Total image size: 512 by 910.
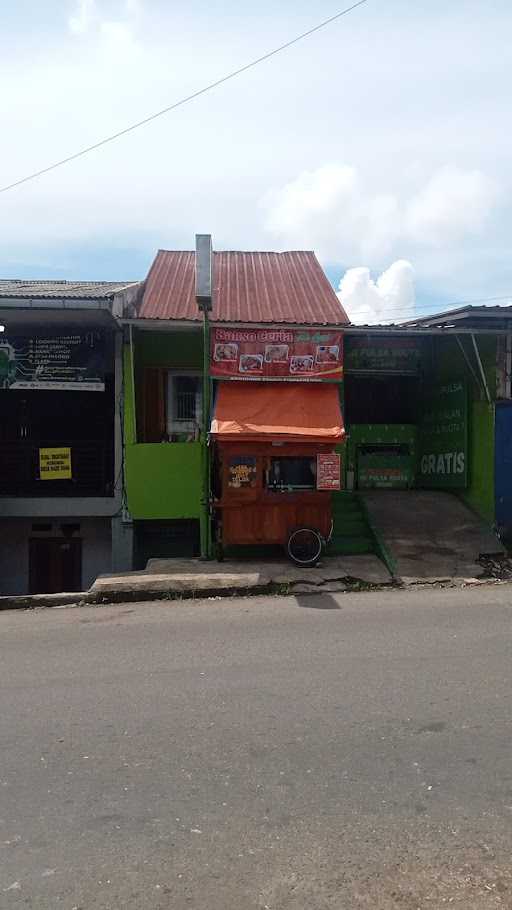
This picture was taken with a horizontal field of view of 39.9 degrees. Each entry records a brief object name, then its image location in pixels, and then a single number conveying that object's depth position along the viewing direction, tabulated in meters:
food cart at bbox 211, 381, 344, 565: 9.78
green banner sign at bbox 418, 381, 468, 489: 12.18
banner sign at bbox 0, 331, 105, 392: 11.81
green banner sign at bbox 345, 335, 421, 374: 13.47
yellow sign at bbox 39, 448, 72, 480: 12.27
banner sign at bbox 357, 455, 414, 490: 13.50
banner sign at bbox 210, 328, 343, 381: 10.80
